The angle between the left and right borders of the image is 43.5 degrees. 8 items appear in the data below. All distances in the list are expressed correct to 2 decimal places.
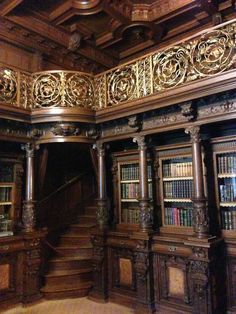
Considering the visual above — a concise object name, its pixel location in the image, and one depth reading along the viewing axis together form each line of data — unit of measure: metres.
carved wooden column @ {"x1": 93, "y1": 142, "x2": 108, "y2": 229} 4.61
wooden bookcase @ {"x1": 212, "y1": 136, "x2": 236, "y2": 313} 3.54
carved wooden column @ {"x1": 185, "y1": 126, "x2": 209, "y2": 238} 3.45
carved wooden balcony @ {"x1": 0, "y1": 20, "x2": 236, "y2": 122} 3.27
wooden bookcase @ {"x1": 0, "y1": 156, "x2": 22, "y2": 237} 4.65
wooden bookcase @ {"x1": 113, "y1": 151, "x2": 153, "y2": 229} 4.72
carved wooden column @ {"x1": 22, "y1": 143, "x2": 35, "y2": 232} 4.36
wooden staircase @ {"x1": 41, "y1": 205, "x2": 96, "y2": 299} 4.45
